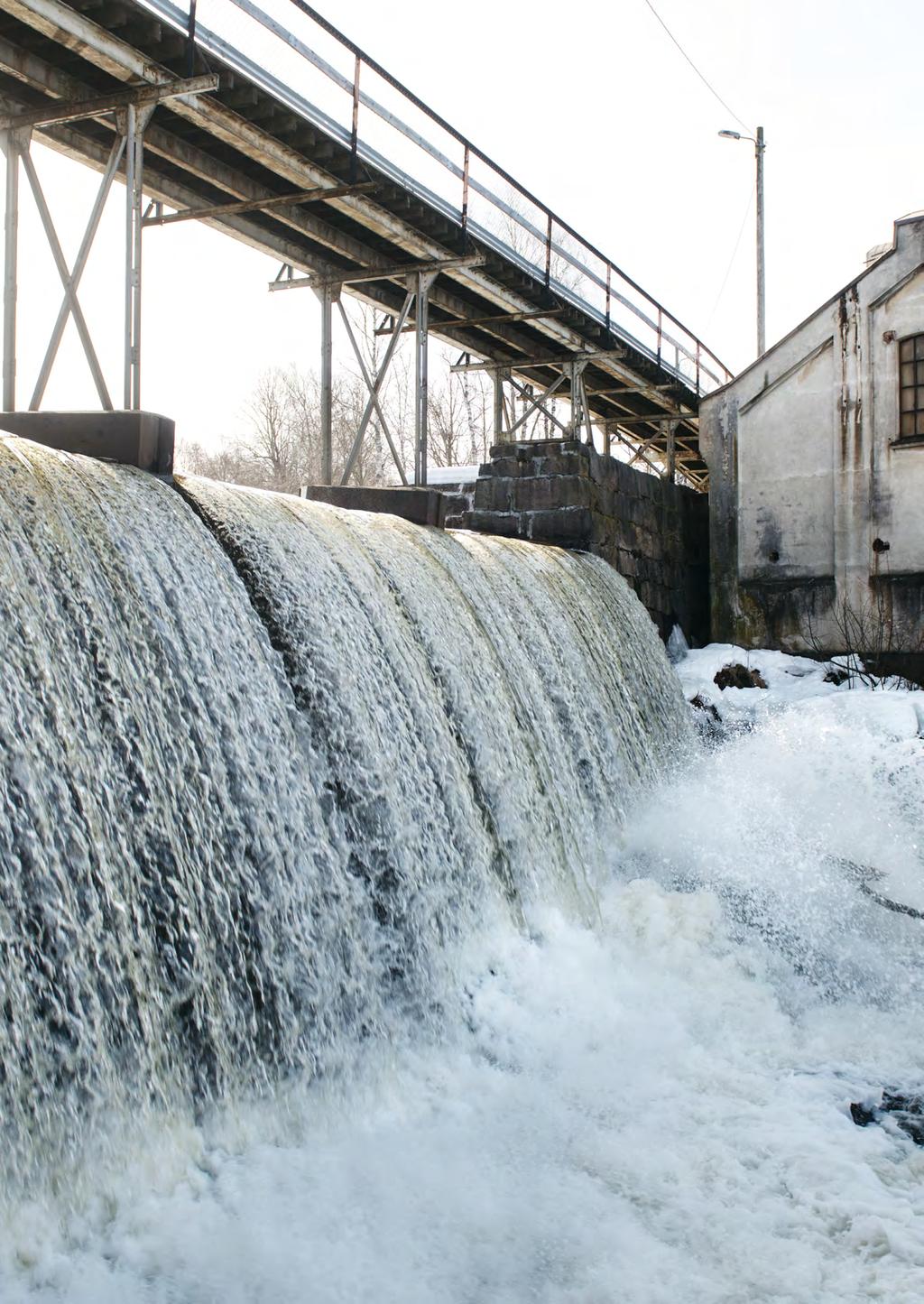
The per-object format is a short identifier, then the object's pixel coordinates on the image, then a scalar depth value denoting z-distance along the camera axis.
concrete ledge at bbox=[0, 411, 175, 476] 4.77
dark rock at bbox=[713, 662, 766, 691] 10.52
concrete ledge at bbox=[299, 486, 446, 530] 7.67
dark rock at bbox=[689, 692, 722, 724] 9.90
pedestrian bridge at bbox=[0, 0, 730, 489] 7.39
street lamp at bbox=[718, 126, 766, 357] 21.11
